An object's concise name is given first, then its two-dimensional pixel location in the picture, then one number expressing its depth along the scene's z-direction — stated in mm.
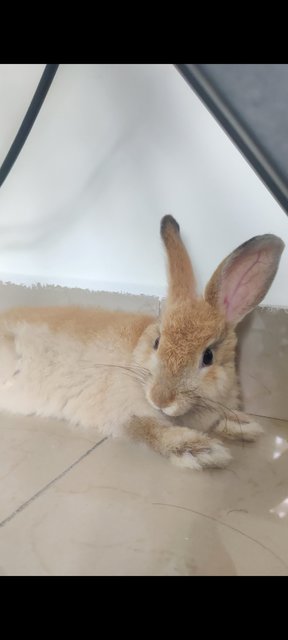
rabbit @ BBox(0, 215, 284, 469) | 674
